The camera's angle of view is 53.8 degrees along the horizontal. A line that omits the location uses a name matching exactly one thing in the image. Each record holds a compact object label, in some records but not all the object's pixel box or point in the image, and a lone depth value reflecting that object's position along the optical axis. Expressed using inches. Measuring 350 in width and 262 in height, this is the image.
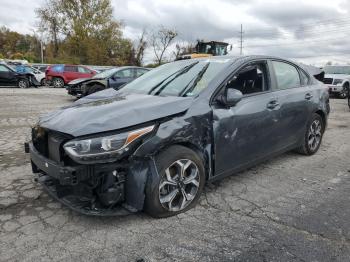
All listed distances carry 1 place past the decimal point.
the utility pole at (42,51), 1917.1
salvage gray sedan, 116.3
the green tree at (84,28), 1787.6
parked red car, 839.1
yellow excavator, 970.1
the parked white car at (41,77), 907.4
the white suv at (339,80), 652.7
